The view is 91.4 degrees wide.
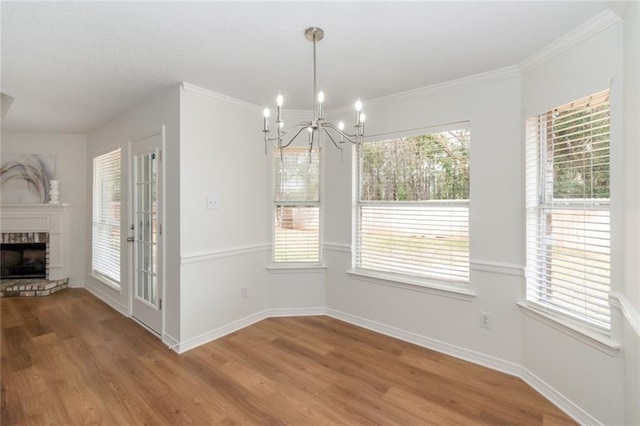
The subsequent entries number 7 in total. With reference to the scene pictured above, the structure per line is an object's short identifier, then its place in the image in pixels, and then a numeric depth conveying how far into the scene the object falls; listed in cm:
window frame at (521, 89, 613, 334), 211
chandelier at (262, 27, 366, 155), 173
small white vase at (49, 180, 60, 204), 492
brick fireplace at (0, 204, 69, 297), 483
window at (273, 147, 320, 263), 375
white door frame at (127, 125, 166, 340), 306
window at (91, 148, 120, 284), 415
